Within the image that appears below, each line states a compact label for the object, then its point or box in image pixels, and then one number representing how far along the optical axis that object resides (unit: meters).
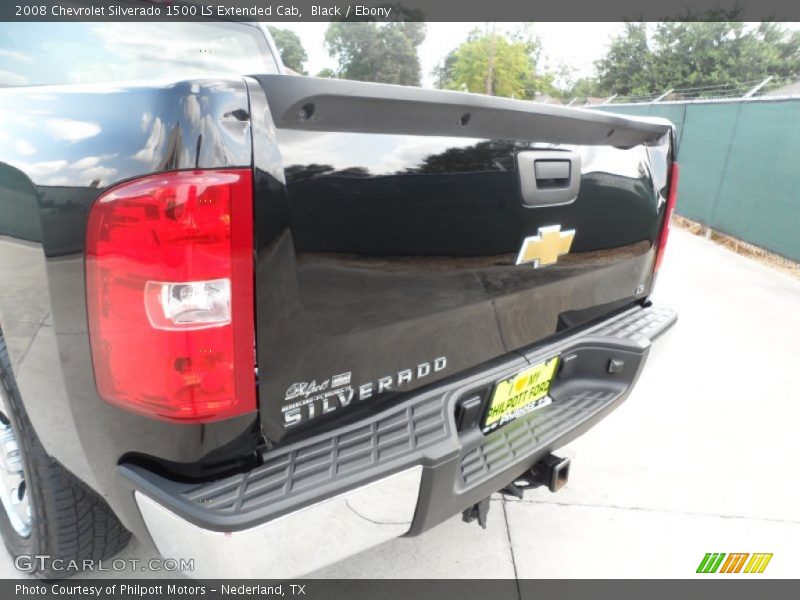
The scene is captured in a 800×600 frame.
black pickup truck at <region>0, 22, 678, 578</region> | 1.08
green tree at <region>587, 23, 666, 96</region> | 38.91
